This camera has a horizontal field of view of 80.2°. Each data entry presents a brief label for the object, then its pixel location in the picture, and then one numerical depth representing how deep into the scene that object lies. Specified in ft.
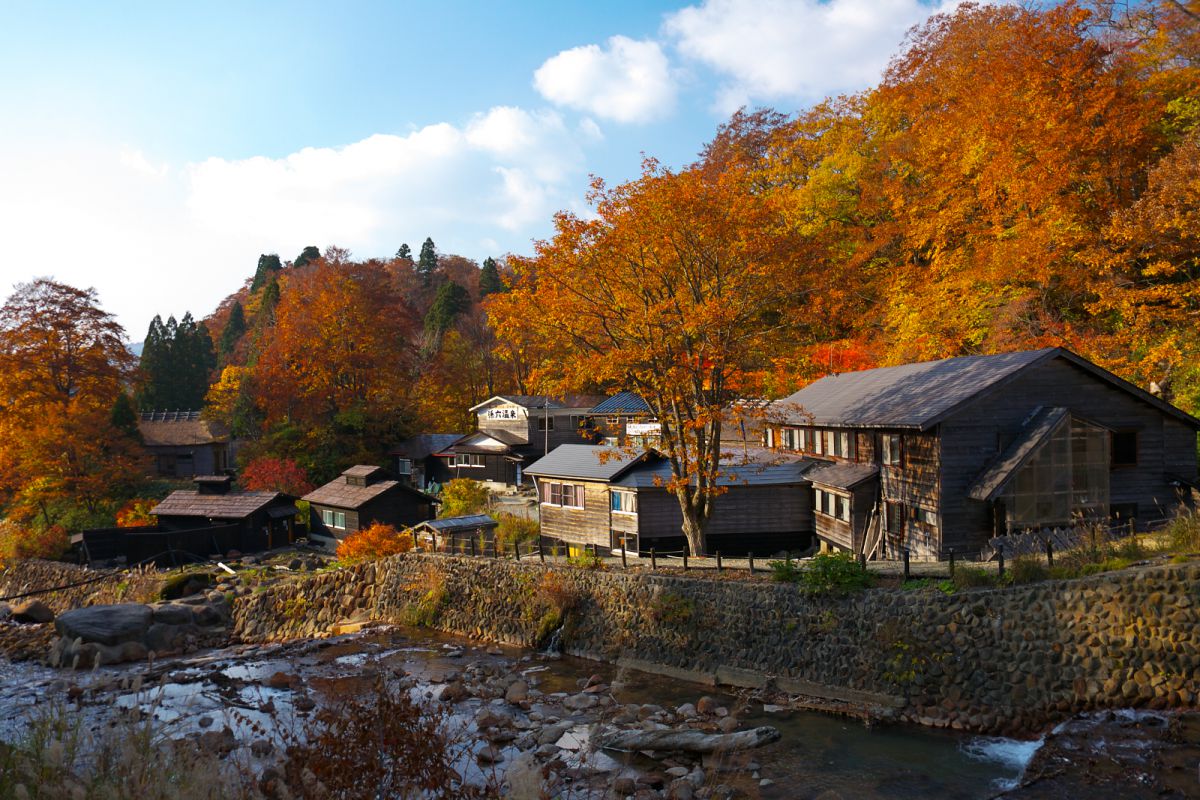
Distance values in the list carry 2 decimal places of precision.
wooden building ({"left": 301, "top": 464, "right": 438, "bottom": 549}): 123.95
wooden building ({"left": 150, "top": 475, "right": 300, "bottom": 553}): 126.00
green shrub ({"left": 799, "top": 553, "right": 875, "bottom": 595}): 60.03
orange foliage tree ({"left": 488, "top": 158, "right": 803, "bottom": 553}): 78.54
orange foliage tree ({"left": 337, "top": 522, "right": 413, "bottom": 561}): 97.60
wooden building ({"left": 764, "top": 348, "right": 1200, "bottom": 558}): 71.10
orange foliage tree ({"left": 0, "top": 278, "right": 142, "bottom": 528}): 133.80
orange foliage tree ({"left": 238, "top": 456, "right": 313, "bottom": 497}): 148.87
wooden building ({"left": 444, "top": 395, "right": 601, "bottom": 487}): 169.48
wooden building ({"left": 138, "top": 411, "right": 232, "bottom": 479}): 184.03
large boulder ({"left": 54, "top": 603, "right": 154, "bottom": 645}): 82.33
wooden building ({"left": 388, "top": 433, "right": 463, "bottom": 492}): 177.37
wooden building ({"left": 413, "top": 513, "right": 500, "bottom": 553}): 99.04
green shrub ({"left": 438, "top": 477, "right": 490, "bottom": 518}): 129.08
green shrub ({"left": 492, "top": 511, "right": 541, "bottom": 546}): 108.68
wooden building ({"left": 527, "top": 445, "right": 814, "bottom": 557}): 97.55
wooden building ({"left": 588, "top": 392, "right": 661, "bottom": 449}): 142.61
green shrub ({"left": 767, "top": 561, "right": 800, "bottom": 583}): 64.54
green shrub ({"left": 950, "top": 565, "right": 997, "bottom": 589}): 56.39
